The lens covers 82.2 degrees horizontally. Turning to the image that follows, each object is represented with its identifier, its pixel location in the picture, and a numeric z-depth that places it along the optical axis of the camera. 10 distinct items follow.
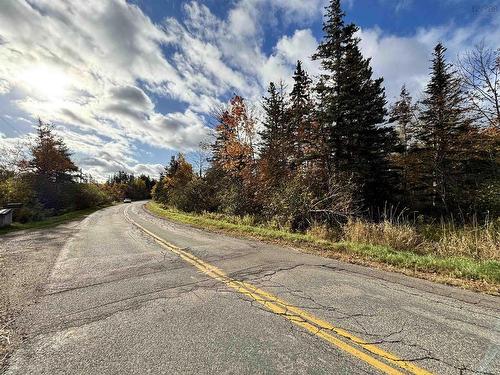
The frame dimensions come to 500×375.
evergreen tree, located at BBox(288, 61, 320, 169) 20.39
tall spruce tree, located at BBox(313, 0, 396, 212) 19.30
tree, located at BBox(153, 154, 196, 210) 28.44
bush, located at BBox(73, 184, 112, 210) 38.97
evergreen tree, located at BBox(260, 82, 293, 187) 19.88
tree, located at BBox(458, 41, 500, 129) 16.20
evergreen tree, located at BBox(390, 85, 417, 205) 23.73
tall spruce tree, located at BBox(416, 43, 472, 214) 21.52
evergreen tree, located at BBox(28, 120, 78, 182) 35.94
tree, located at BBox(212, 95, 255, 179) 22.98
